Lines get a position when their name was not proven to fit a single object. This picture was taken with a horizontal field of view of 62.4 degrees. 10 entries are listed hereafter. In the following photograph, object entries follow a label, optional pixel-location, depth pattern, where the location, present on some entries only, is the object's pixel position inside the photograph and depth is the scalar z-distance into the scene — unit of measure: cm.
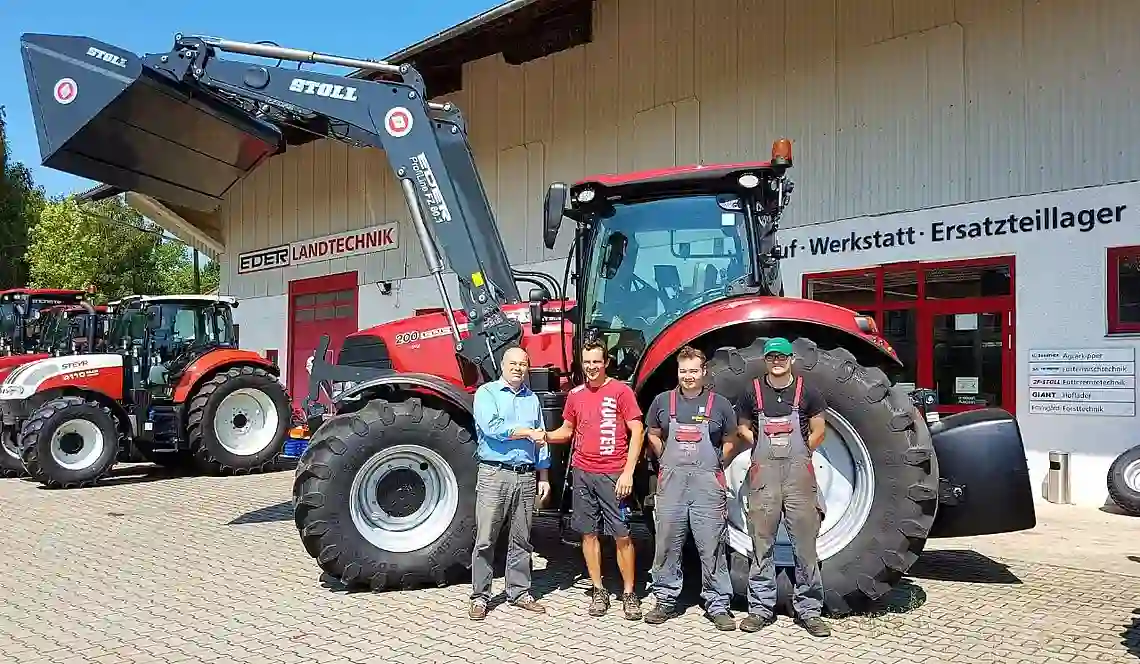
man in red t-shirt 545
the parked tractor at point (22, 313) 1469
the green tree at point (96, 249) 3550
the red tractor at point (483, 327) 534
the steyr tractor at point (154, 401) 1127
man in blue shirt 557
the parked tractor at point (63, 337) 1239
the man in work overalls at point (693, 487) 517
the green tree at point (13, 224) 3516
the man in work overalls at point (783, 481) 507
